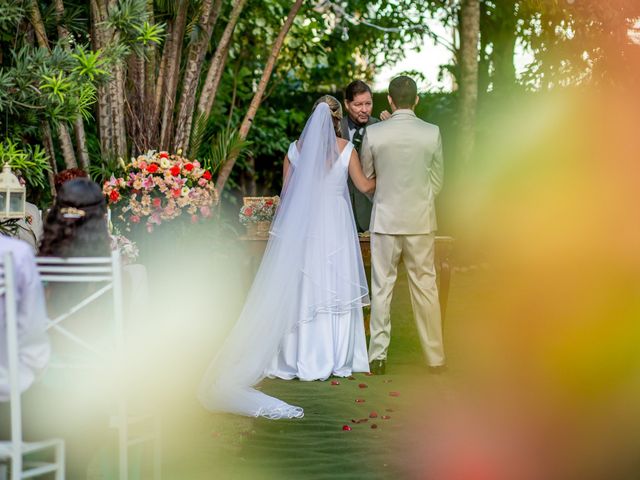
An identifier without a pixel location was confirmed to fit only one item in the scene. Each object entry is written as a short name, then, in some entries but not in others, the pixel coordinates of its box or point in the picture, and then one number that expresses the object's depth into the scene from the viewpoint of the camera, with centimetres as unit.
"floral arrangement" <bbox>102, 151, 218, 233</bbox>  797
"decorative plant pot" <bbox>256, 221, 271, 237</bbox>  861
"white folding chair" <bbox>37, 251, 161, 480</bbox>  411
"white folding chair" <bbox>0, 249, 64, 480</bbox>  372
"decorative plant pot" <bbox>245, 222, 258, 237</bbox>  862
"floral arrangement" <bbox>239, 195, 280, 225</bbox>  864
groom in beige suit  750
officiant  829
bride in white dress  753
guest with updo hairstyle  433
